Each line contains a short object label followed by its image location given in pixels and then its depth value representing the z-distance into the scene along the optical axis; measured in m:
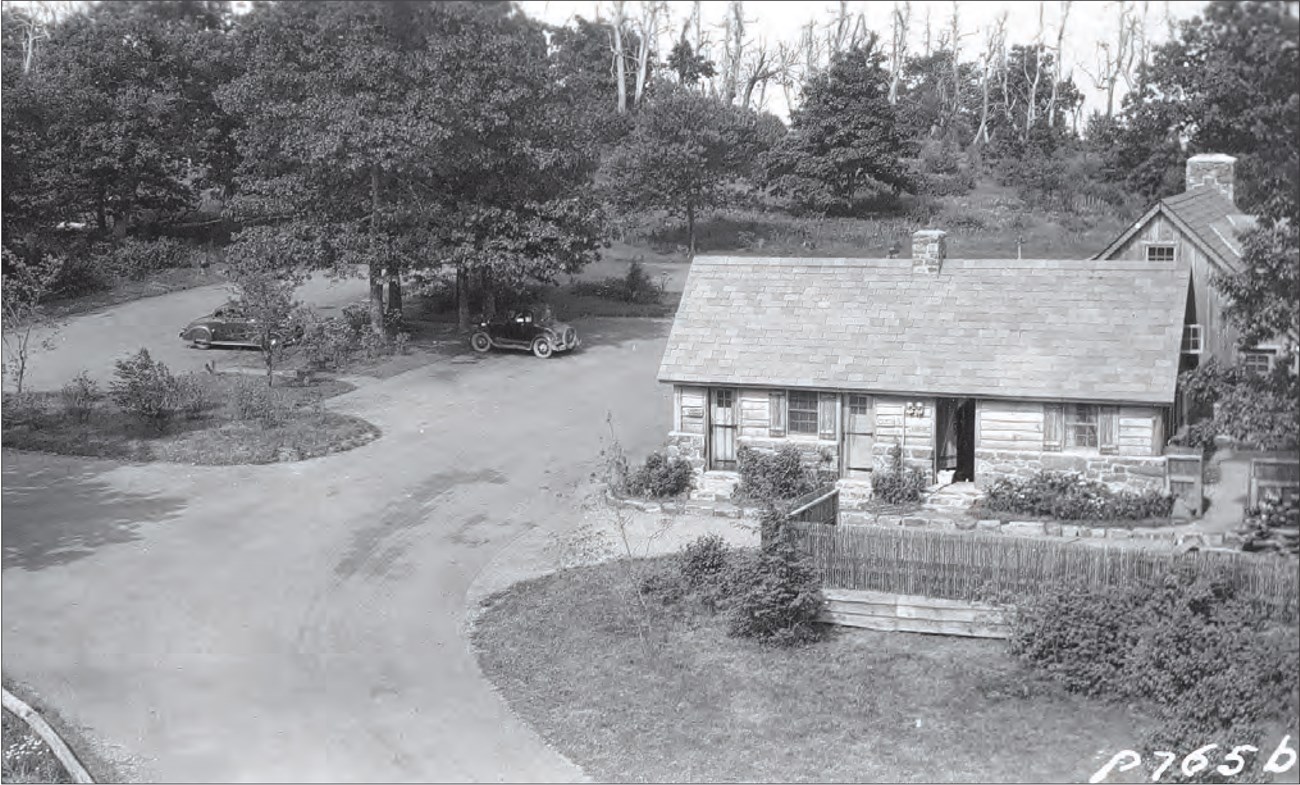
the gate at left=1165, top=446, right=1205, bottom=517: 22.05
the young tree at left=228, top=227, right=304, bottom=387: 32.66
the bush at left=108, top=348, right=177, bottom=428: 29.31
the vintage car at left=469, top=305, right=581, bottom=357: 38.16
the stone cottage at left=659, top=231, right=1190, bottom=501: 22.78
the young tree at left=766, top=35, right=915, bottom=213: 56.03
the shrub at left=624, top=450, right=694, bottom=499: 24.91
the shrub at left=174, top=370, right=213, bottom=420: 30.72
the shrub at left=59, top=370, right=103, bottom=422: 30.17
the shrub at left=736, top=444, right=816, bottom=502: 24.14
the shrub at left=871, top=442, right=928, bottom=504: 23.70
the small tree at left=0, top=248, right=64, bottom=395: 30.58
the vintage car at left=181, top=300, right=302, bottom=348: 38.03
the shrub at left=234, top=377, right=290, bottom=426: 29.58
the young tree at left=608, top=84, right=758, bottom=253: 52.03
